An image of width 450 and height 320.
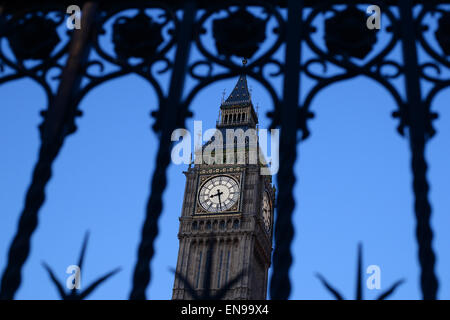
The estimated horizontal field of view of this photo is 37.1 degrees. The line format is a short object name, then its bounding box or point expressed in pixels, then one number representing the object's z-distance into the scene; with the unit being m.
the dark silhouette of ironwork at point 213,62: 4.00
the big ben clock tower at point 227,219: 47.38
